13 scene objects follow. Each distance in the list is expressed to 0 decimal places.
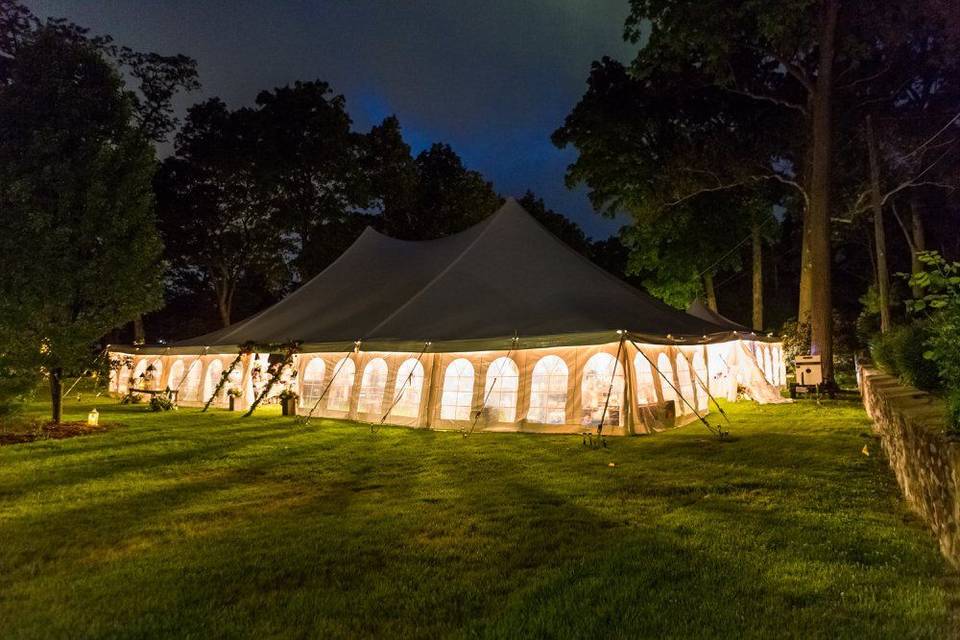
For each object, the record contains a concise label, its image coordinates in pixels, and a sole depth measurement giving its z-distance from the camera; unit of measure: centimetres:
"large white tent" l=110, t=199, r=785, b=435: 918
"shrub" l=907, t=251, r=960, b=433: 321
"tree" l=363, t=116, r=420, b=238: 2772
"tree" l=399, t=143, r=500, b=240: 2997
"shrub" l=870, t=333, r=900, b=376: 851
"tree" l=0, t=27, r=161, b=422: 1005
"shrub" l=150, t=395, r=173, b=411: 1326
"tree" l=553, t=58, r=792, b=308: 1870
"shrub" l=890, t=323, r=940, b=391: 534
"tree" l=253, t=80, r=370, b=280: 2538
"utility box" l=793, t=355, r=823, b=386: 1362
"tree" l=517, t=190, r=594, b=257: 3625
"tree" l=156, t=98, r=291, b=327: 2516
